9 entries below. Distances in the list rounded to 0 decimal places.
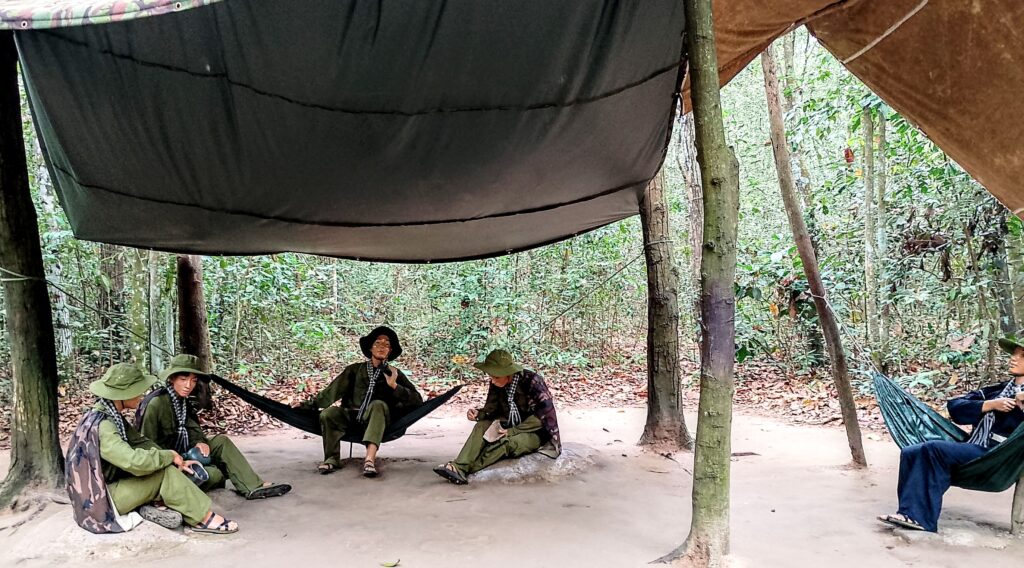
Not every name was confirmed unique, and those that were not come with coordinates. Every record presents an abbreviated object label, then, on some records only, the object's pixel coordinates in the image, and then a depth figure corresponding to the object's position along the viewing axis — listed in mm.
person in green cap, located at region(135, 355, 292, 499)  2994
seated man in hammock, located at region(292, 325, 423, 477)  3777
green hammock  2332
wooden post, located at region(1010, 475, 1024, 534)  2422
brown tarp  2447
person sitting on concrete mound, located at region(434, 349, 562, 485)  3520
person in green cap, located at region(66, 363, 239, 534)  2410
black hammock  3729
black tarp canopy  2426
